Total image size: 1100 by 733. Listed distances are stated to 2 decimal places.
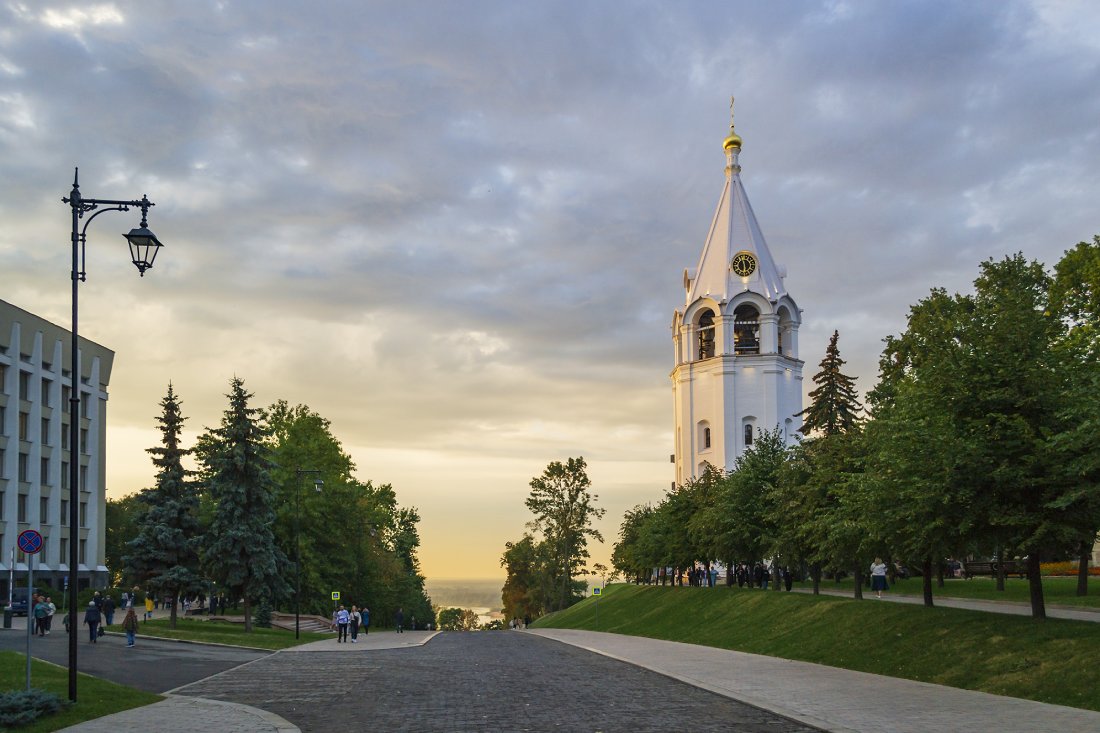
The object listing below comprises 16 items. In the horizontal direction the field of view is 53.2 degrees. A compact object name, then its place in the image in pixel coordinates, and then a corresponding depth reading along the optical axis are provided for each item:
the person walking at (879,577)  40.81
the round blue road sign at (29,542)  19.34
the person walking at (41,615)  37.50
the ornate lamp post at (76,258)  17.89
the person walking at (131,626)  36.06
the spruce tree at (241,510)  50.12
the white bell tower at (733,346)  94.25
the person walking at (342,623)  47.47
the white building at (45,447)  64.81
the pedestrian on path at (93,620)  37.44
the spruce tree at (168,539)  48.16
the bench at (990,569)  48.96
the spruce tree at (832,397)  54.16
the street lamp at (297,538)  52.28
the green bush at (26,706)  15.57
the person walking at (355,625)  51.12
